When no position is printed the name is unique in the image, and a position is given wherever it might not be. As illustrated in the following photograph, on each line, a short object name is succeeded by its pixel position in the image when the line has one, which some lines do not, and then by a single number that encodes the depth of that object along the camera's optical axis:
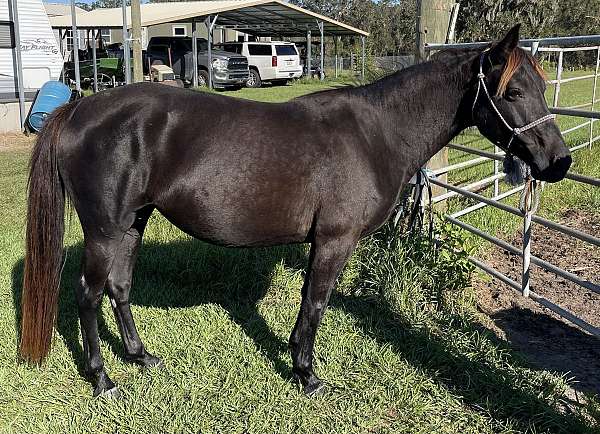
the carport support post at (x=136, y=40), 11.46
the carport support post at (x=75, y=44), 14.76
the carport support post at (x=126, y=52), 14.59
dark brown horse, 3.02
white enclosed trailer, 13.52
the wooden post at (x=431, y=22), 4.90
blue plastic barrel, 11.98
